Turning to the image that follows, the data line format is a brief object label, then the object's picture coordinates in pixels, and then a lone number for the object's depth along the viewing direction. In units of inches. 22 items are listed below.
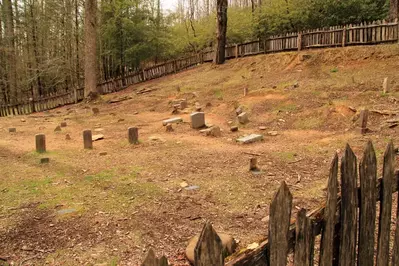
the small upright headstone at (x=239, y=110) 417.2
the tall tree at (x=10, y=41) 949.8
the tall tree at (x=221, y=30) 747.4
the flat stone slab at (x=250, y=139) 291.7
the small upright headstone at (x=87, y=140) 276.5
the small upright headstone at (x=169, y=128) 348.5
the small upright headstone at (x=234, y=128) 338.7
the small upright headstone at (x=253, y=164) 215.5
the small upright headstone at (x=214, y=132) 322.3
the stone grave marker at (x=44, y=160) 233.0
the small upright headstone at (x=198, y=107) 463.3
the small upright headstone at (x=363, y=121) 278.4
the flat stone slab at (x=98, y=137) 318.4
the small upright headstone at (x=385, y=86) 379.5
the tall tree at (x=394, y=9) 607.5
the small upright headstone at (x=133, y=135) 289.6
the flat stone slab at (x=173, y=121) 380.0
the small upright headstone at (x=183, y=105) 486.6
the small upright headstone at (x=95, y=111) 537.6
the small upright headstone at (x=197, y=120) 350.6
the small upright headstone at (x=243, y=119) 375.5
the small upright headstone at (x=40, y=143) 263.3
